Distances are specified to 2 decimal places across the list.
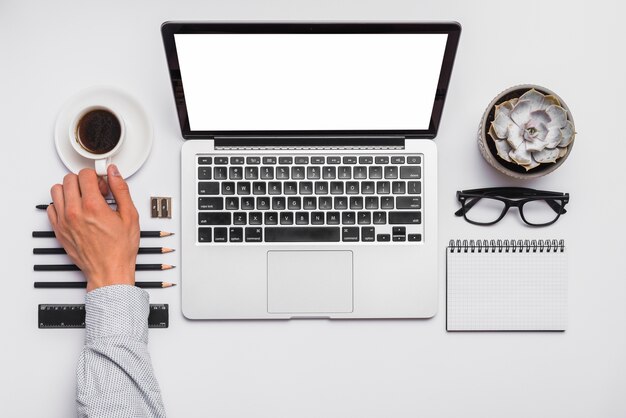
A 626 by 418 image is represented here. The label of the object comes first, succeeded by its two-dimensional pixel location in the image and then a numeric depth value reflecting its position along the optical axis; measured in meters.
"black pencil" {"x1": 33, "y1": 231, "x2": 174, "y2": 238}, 0.79
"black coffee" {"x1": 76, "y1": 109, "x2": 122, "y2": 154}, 0.77
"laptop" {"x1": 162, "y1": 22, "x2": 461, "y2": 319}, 0.78
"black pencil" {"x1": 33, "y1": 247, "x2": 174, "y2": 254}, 0.79
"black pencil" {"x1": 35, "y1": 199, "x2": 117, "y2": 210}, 0.79
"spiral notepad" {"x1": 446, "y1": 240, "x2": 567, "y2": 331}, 0.80
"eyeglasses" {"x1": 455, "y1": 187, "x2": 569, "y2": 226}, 0.80
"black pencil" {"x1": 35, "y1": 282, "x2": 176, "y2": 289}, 0.79
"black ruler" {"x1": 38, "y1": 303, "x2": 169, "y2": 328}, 0.80
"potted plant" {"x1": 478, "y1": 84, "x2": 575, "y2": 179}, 0.74
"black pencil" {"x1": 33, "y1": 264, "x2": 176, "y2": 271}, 0.80
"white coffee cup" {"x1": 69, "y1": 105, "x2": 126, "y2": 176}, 0.75
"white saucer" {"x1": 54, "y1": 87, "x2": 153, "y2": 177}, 0.79
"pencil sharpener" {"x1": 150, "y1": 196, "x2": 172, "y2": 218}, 0.80
